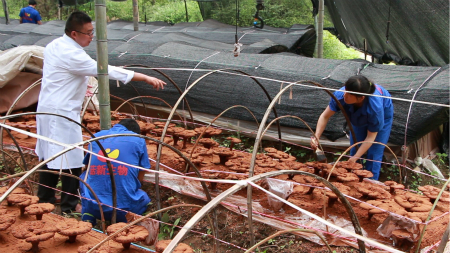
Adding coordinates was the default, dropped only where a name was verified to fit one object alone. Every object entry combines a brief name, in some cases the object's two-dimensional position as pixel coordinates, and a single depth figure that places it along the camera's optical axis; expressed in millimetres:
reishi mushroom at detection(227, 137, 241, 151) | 4320
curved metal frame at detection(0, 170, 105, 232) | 2836
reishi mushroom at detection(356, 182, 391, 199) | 3084
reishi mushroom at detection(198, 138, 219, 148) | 4332
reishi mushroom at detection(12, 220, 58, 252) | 2230
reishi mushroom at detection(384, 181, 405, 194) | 3205
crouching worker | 3209
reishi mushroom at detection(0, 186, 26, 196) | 2953
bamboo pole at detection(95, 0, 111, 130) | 3018
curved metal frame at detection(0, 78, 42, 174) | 4195
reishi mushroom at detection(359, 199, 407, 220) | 2761
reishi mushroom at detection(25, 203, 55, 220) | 2521
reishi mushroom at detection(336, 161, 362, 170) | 3585
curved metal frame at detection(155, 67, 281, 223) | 3359
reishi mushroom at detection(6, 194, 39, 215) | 2674
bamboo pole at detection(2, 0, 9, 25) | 13515
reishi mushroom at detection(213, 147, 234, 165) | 4004
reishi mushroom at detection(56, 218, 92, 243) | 2291
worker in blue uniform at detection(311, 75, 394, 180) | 3625
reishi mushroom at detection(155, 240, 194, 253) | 2084
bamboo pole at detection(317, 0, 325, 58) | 6847
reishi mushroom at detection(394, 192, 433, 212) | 2804
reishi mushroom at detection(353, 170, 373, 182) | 3463
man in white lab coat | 3361
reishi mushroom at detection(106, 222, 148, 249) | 2154
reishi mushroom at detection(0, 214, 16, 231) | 2383
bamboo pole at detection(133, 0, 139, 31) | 9631
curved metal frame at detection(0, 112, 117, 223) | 2973
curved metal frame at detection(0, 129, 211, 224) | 1990
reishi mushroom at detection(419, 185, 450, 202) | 3007
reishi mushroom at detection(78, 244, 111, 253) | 2131
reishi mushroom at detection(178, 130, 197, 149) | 4430
